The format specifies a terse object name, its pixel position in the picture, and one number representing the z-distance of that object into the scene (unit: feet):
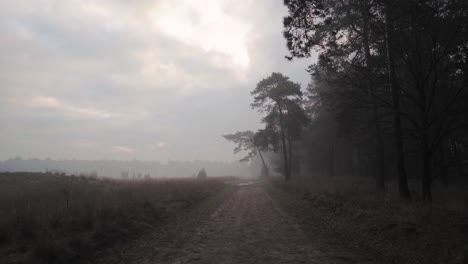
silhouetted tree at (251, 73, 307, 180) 128.88
